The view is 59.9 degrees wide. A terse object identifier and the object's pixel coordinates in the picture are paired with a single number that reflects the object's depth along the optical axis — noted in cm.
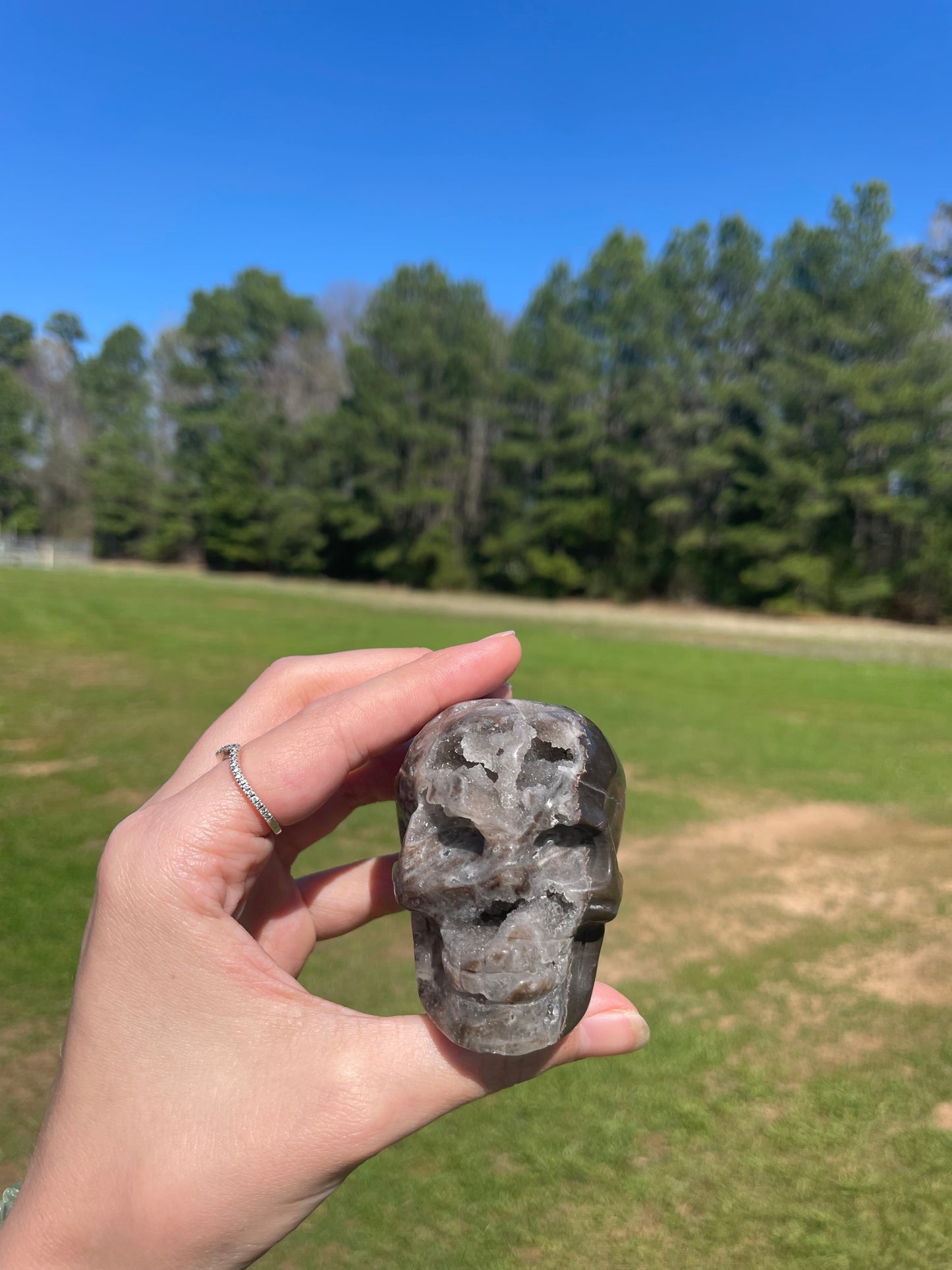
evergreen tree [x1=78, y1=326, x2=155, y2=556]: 5350
